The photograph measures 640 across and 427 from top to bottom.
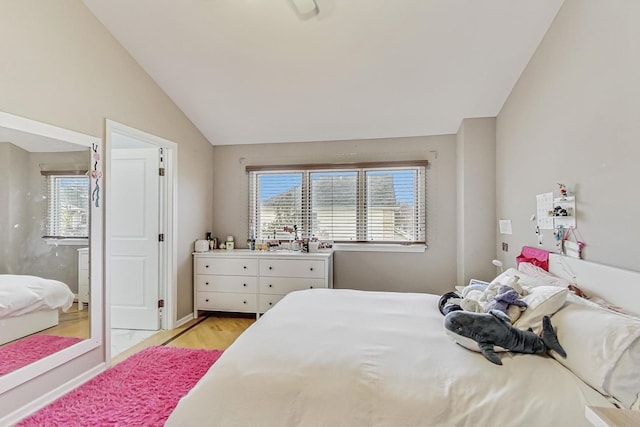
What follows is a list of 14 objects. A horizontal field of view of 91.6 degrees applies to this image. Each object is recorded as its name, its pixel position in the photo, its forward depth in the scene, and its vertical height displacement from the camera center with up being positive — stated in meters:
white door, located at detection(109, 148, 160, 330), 3.35 -0.24
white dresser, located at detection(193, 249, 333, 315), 3.48 -0.70
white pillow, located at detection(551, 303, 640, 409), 1.07 -0.50
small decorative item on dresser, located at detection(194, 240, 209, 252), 3.76 -0.36
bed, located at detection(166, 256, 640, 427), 1.10 -0.64
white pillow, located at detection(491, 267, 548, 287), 1.83 -0.39
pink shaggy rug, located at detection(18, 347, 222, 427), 1.89 -1.22
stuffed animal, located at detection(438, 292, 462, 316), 1.83 -0.54
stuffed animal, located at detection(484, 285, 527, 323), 1.54 -0.44
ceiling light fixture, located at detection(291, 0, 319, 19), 2.21 +1.53
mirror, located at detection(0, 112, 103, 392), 1.94 -0.21
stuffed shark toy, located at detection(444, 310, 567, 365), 1.35 -0.53
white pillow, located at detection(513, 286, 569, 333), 1.45 -0.43
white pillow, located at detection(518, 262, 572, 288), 1.89 -0.39
